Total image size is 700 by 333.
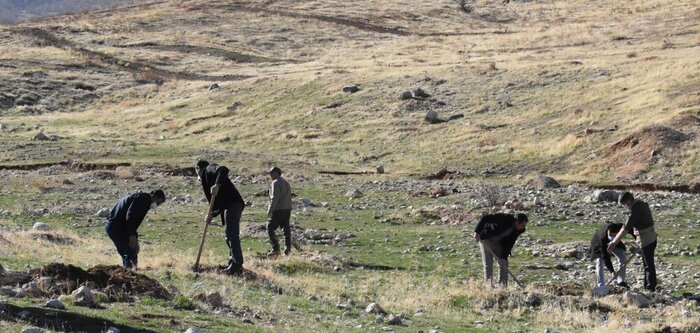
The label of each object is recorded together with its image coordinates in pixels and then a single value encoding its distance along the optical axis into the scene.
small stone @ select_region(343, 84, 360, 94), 70.19
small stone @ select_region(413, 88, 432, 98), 65.69
